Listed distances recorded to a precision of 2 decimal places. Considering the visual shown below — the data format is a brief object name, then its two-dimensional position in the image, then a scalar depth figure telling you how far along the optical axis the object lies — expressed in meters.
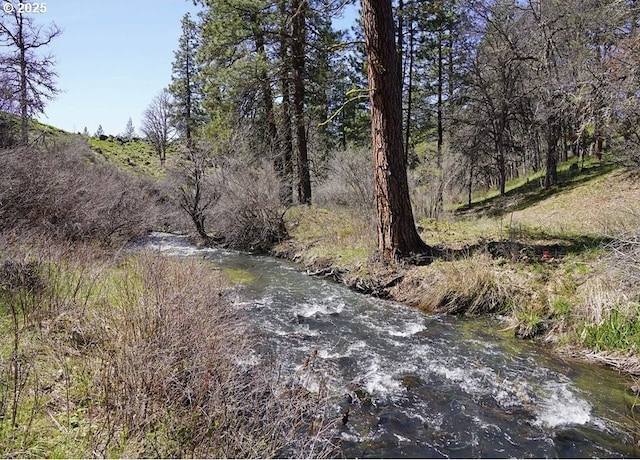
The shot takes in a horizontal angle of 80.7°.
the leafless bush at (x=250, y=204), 13.57
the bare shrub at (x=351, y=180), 11.68
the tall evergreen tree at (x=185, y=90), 35.22
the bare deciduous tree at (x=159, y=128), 42.95
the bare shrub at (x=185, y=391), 2.53
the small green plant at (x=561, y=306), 5.52
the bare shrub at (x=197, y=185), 14.44
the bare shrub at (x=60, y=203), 7.78
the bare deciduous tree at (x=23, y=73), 19.81
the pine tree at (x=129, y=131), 54.69
